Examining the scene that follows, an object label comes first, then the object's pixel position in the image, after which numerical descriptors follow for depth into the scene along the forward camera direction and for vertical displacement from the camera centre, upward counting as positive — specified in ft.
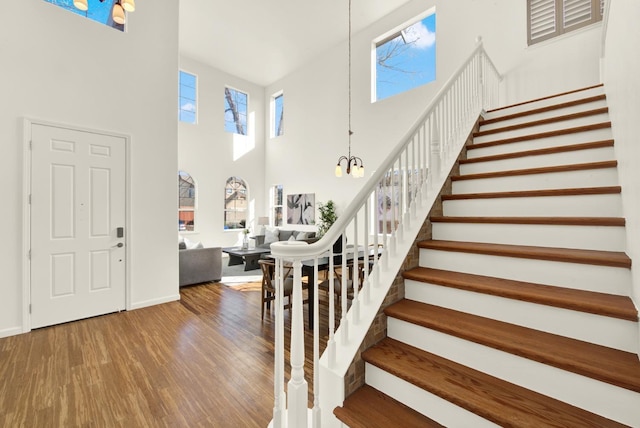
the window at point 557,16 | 12.44 +8.78
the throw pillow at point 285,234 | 26.68 -1.85
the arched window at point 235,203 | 28.30 +1.00
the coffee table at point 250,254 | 20.99 -2.89
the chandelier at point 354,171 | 16.55 +2.43
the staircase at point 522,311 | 3.92 -1.63
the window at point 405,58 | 18.76 +10.54
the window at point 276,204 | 29.91 +0.96
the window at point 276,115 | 29.94 +10.07
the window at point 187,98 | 25.58 +10.10
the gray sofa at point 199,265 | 16.33 -2.94
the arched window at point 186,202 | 25.40 +0.98
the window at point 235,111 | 28.53 +10.01
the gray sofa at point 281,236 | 24.94 -1.93
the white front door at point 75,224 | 10.57 -0.43
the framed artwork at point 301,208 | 26.14 +0.50
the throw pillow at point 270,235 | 26.58 -1.95
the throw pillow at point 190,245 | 17.16 -1.87
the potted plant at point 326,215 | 23.44 -0.11
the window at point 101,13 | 12.78 +8.70
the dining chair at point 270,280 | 11.13 -2.56
